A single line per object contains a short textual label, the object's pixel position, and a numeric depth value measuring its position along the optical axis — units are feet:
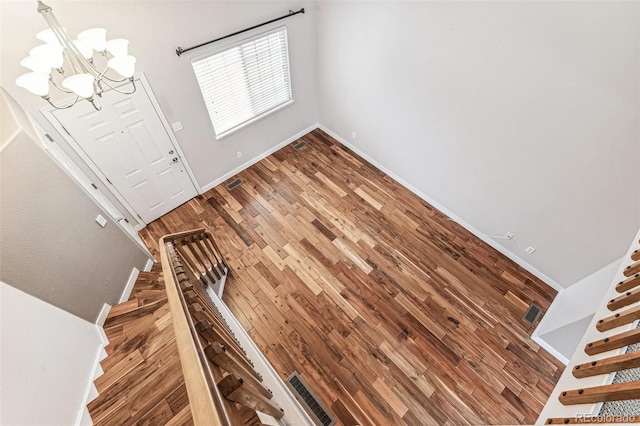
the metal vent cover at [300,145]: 16.40
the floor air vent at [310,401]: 8.52
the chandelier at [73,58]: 5.26
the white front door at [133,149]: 9.69
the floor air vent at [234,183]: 14.76
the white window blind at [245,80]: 11.77
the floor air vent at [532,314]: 10.34
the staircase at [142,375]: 5.66
